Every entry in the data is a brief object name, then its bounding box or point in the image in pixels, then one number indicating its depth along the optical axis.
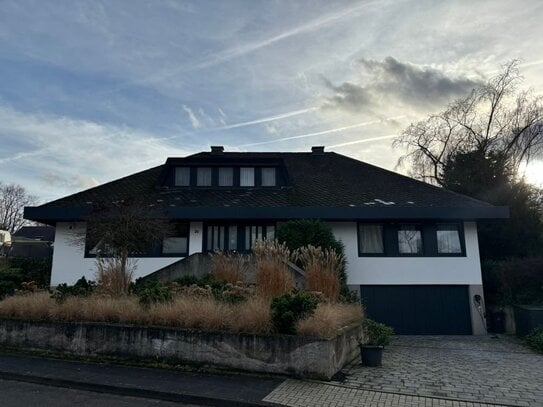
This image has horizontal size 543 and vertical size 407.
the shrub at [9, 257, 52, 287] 13.41
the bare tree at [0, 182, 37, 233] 49.69
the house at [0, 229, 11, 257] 28.98
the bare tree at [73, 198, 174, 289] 9.46
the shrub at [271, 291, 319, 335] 6.02
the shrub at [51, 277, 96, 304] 7.88
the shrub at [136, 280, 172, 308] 7.22
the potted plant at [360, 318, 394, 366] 7.01
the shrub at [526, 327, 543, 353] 9.22
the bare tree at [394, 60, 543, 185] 19.55
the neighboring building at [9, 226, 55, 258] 46.36
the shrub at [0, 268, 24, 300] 9.82
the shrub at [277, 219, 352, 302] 11.54
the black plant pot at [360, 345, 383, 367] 6.99
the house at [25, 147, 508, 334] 12.65
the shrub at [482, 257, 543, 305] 11.89
